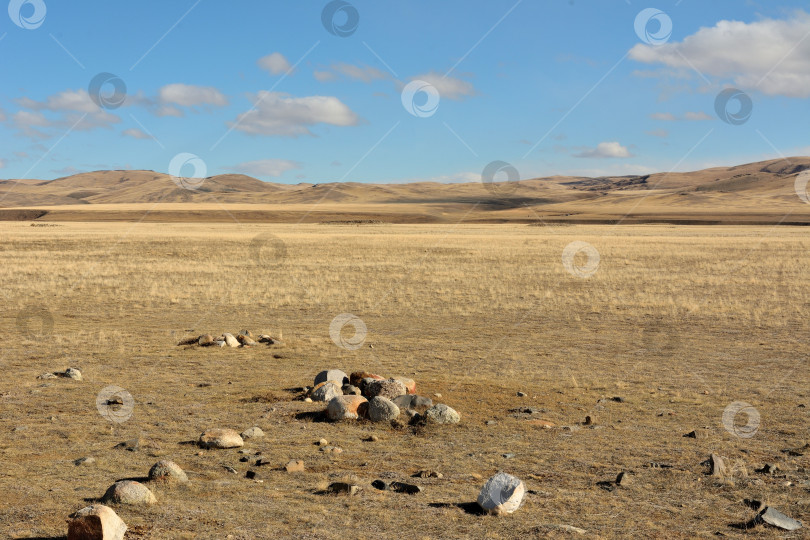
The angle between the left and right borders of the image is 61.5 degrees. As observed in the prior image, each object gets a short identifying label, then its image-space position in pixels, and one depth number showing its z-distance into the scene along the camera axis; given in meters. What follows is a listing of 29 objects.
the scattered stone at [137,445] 8.77
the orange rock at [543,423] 10.09
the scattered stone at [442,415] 10.10
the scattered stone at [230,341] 16.41
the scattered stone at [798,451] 8.77
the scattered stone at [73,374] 12.77
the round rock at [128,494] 6.83
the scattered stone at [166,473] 7.46
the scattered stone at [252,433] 9.38
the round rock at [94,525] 5.71
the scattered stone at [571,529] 6.45
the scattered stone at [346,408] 10.24
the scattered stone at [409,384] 11.62
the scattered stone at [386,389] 11.19
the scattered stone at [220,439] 8.82
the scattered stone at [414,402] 10.78
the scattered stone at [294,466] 8.05
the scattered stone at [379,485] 7.54
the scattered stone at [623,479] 7.76
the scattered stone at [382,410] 10.21
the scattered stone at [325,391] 11.37
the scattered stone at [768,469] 8.09
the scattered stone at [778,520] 6.54
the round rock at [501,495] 6.81
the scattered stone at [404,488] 7.41
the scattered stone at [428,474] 7.97
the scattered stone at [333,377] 12.17
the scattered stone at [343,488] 7.38
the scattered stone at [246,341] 16.68
